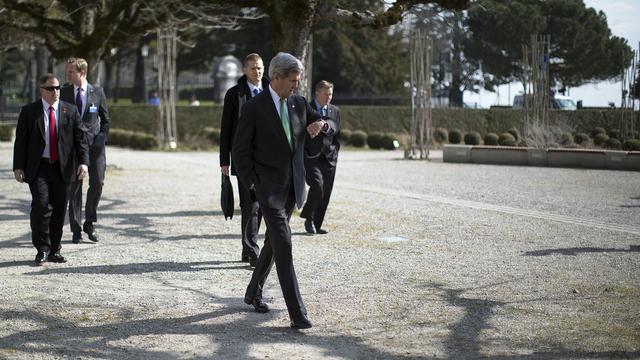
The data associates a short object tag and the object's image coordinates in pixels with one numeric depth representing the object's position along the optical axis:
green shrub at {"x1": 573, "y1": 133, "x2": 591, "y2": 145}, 25.08
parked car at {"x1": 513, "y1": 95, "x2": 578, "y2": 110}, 40.39
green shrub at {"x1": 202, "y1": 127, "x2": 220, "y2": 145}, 32.36
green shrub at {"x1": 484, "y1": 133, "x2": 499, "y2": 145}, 28.61
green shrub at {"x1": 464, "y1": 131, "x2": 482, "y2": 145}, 30.59
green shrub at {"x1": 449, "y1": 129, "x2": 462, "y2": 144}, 32.50
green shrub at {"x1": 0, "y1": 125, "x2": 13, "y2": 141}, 33.44
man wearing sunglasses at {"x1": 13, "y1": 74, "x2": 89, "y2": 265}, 8.82
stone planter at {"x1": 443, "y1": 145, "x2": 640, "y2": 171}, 20.92
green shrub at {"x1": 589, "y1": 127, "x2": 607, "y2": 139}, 25.54
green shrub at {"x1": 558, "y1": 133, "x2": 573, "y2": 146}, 24.17
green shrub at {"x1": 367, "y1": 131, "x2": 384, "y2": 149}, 32.41
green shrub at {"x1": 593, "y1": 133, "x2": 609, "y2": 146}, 24.58
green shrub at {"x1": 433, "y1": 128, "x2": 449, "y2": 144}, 33.11
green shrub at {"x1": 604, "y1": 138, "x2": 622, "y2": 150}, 23.46
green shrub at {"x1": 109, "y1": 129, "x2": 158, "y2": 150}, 30.05
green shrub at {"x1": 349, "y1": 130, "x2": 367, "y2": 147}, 33.12
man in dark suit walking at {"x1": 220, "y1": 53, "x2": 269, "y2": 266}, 8.68
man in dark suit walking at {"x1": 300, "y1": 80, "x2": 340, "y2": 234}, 10.73
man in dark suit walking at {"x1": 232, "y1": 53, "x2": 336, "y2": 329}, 6.36
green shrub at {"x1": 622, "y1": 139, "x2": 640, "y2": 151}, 21.62
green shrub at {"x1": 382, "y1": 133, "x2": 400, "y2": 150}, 32.03
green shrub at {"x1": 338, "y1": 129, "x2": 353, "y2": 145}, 33.72
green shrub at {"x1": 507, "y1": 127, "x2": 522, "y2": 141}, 25.68
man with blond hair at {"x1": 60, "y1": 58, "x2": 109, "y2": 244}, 10.34
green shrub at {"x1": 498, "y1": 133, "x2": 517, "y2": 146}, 25.88
